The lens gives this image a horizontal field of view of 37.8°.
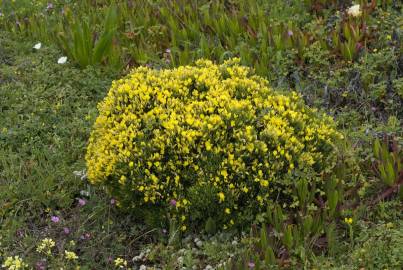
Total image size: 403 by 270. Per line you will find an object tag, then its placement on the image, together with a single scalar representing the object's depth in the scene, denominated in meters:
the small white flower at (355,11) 5.33
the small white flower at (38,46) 5.78
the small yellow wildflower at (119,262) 3.30
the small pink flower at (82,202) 3.84
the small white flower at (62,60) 5.51
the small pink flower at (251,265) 3.12
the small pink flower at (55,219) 3.73
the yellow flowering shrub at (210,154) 3.41
